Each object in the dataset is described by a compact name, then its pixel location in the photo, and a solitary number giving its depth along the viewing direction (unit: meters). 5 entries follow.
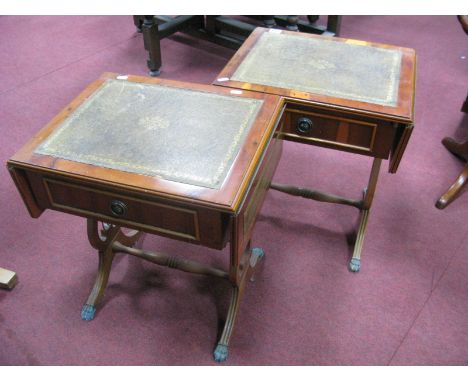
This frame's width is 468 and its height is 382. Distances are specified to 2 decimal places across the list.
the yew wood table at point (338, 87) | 1.29
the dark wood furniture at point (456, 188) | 1.99
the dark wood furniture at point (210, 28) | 2.83
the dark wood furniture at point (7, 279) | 1.62
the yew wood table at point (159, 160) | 1.02
